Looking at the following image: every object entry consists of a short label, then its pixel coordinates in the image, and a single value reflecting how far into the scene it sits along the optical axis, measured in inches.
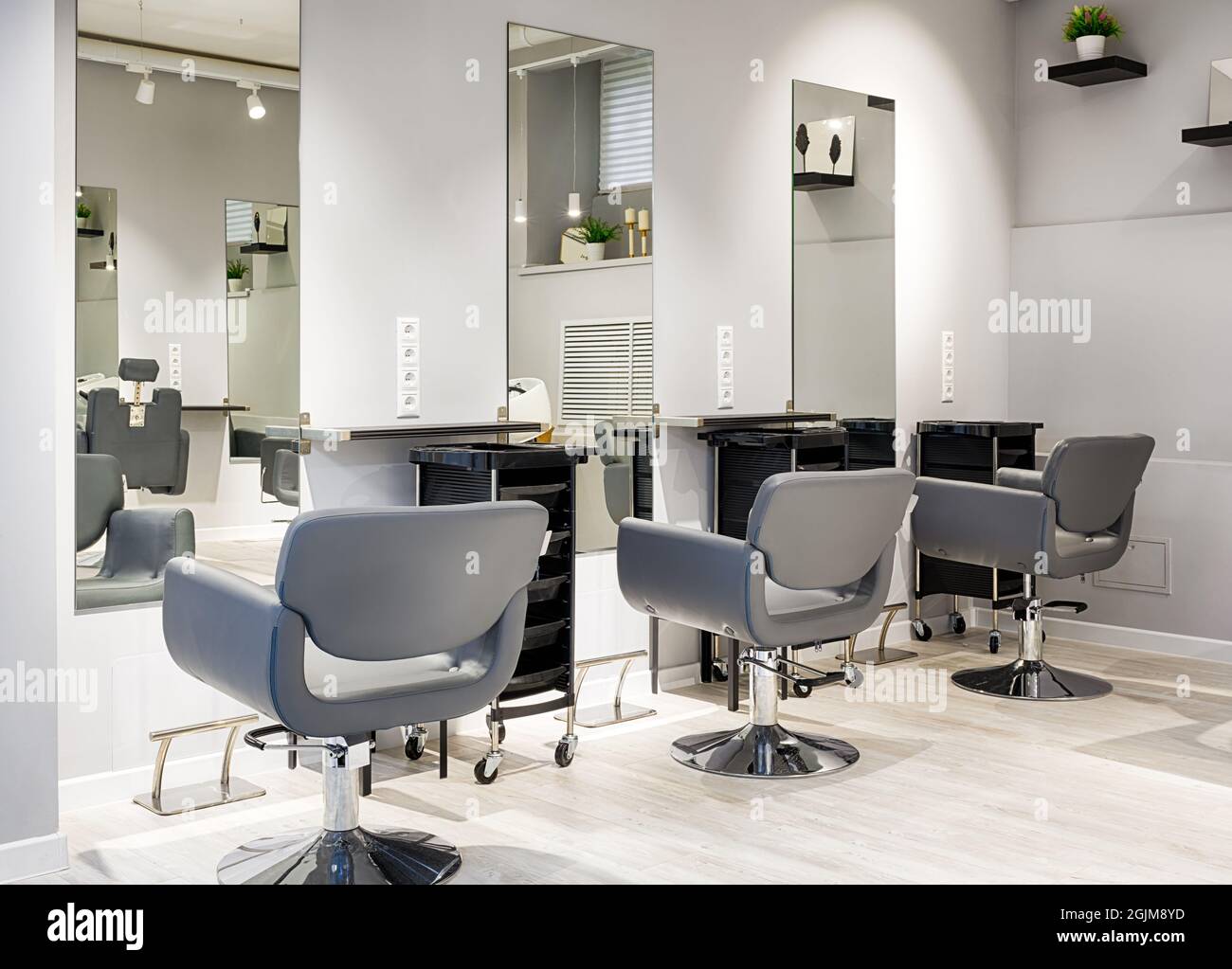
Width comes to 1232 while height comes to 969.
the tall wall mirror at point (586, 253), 172.1
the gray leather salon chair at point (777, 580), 136.5
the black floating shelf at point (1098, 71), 221.0
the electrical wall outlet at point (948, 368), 234.7
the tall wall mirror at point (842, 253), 210.8
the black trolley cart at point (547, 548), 150.1
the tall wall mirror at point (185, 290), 135.9
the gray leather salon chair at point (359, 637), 102.0
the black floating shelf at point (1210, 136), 209.9
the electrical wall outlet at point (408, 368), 160.4
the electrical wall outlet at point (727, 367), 197.3
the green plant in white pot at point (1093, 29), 224.7
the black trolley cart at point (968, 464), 220.5
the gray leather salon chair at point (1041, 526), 178.7
